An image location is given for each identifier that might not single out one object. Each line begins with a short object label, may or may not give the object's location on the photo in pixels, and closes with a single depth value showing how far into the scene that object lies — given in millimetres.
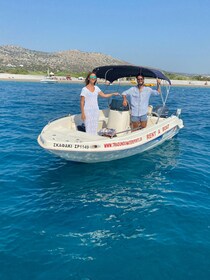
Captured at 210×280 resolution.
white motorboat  7973
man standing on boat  9625
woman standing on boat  8375
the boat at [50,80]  66062
